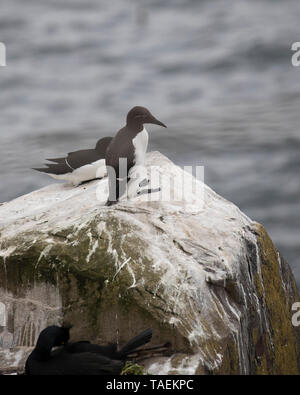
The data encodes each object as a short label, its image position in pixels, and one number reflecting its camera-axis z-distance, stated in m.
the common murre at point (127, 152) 13.82
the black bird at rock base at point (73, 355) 10.83
